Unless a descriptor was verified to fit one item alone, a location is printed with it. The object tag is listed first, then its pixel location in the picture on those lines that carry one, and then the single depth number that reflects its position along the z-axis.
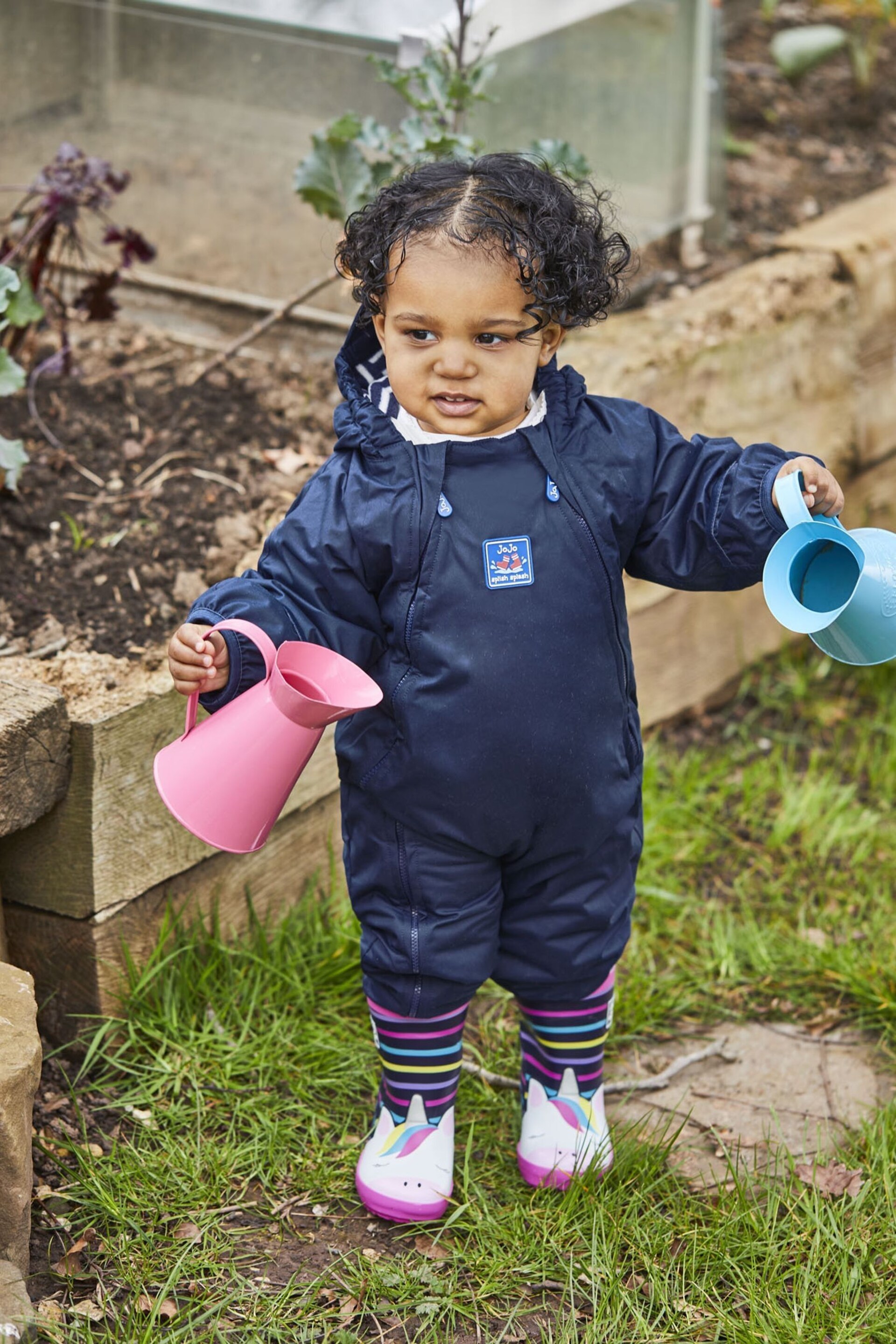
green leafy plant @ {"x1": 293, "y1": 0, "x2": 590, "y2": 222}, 2.81
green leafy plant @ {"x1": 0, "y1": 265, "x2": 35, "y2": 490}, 2.44
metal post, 3.96
